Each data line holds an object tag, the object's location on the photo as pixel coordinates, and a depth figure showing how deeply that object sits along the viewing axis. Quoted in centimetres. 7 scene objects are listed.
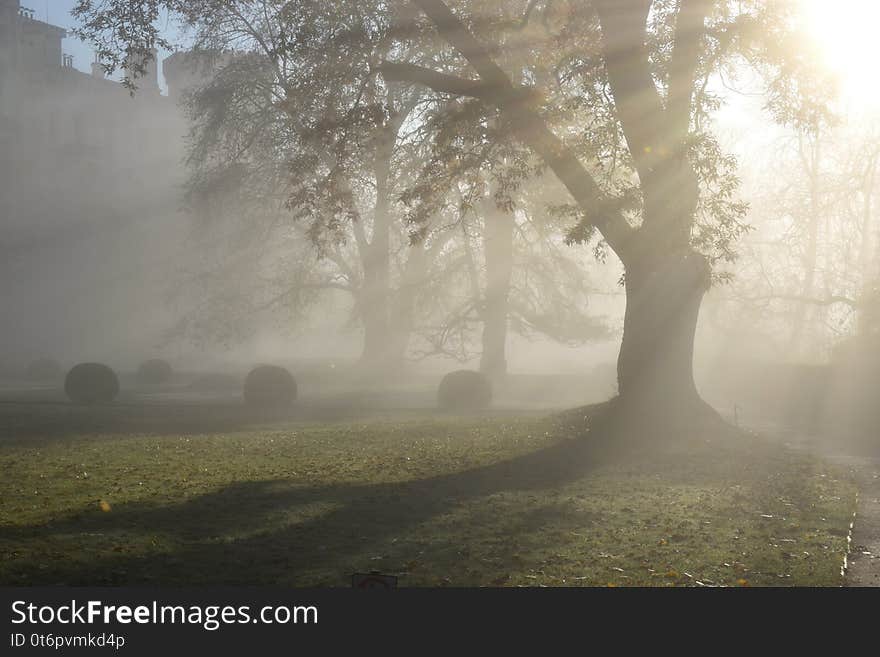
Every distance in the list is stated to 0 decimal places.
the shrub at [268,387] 2888
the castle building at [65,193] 6312
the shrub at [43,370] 4384
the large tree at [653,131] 1847
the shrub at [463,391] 2978
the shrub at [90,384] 2822
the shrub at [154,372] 4253
